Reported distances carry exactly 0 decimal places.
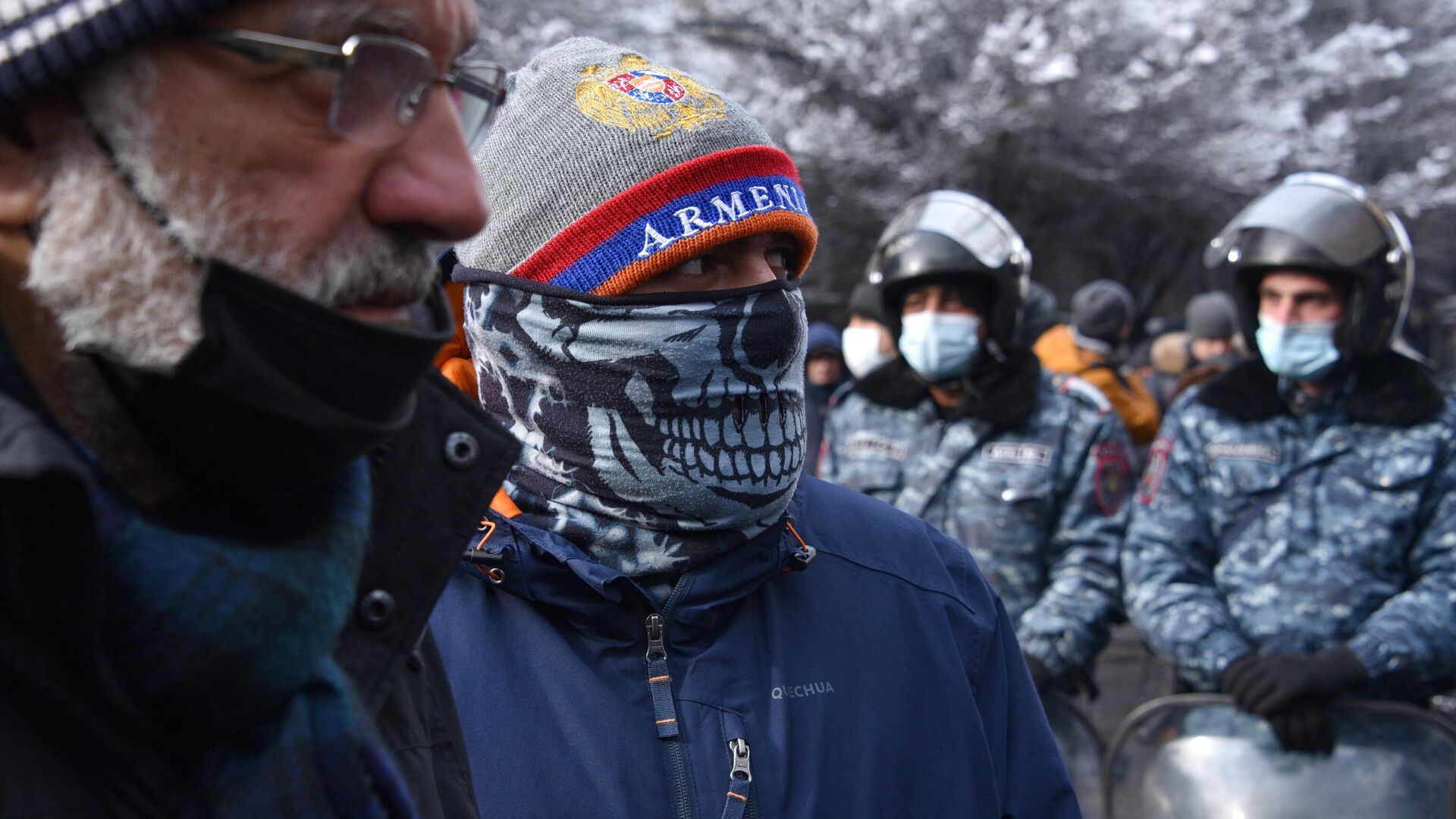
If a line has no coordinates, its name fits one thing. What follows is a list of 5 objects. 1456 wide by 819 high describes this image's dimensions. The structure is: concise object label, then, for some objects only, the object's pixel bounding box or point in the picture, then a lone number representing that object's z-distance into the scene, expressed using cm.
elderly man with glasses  94
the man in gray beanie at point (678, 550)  166
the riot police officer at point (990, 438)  395
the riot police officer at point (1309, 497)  339
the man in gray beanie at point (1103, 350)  628
